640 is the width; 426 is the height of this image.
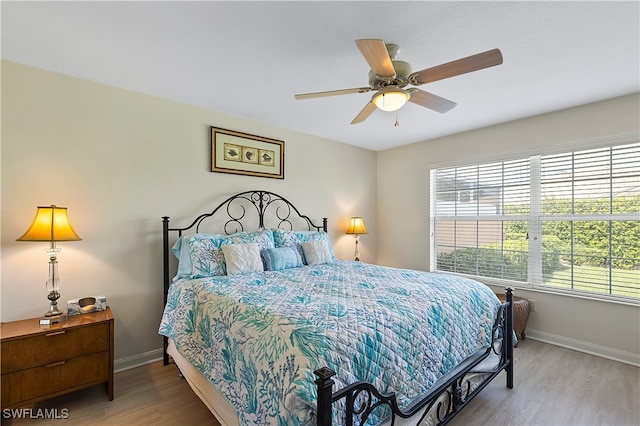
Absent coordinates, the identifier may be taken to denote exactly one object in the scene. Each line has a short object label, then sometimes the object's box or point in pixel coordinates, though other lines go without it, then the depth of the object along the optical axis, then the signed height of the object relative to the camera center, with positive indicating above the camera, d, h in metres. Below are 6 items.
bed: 1.25 -0.64
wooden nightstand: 1.84 -0.95
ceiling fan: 1.60 +0.82
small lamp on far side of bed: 4.23 -0.21
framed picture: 3.19 +0.65
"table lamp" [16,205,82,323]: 2.04 -0.16
